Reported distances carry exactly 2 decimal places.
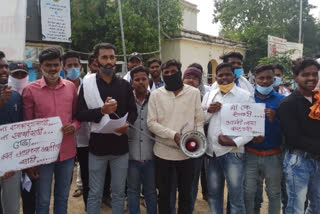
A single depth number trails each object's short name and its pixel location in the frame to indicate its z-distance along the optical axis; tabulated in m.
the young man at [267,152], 3.15
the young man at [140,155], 3.37
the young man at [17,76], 3.02
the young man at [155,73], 4.72
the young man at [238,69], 3.84
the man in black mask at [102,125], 3.10
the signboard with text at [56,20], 8.15
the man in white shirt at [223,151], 3.15
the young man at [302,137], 2.81
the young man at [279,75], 4.64
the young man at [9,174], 2.71
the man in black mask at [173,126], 3.18
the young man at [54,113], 2.95
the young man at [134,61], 5.09
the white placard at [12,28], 3.77
